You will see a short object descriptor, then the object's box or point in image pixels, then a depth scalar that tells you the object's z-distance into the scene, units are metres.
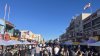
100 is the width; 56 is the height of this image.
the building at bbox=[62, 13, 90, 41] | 26.72
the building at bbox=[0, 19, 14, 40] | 18.23
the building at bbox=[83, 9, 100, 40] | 21.16
